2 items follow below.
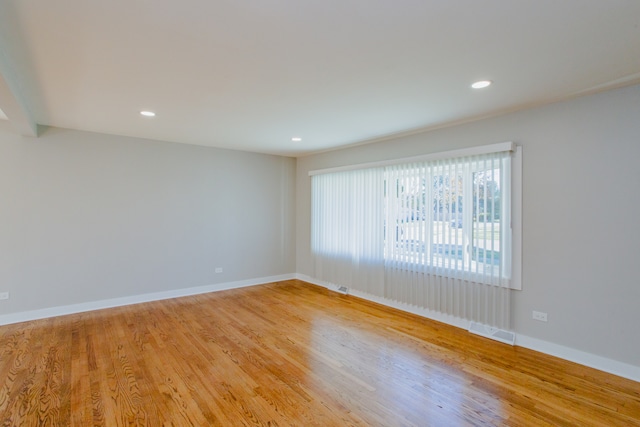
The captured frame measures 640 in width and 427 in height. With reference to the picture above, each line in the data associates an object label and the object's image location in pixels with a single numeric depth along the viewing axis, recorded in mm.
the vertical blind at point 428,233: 3502
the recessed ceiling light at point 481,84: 2646
